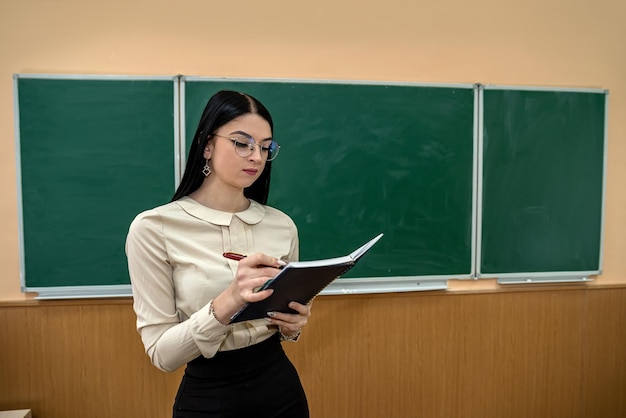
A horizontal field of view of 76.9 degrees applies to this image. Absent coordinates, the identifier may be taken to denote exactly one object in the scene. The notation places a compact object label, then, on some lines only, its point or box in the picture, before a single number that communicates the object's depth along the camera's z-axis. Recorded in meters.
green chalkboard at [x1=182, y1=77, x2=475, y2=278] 2.18
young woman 0.99
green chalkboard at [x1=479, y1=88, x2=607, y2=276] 2.32
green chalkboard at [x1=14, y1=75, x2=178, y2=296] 2.01
